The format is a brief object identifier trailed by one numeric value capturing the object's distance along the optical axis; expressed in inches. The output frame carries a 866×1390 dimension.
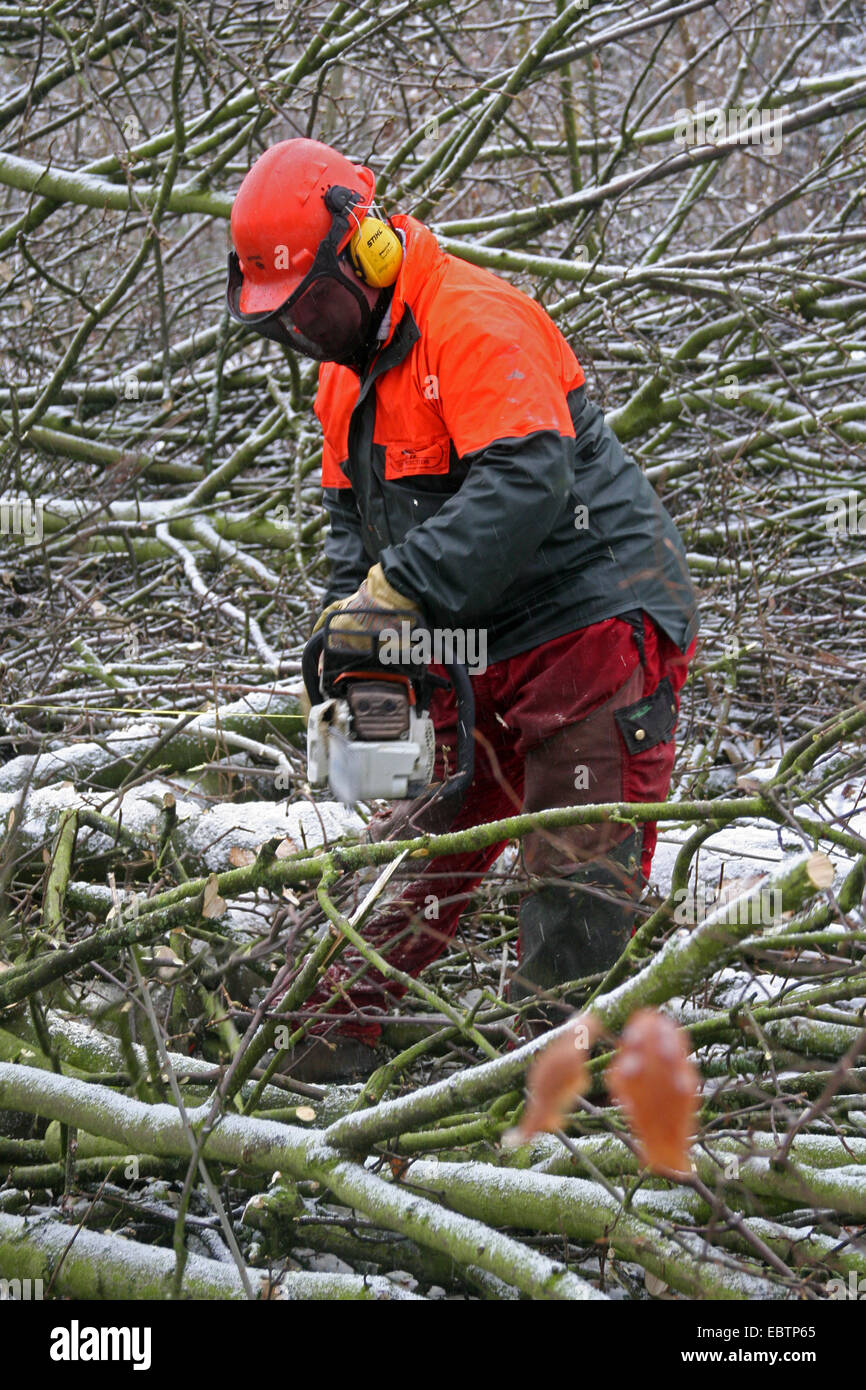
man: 194.9
